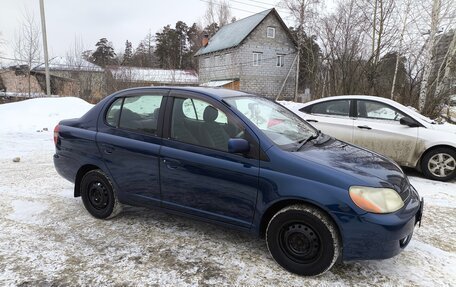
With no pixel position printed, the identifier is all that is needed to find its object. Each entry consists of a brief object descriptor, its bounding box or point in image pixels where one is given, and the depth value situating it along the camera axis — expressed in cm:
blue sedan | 277
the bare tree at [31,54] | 2203
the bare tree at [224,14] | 5605
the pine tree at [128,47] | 7950
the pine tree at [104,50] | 6962
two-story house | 3503
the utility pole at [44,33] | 1619
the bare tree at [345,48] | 1591
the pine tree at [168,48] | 6488
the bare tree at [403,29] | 1604
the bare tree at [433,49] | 1305
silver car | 594
